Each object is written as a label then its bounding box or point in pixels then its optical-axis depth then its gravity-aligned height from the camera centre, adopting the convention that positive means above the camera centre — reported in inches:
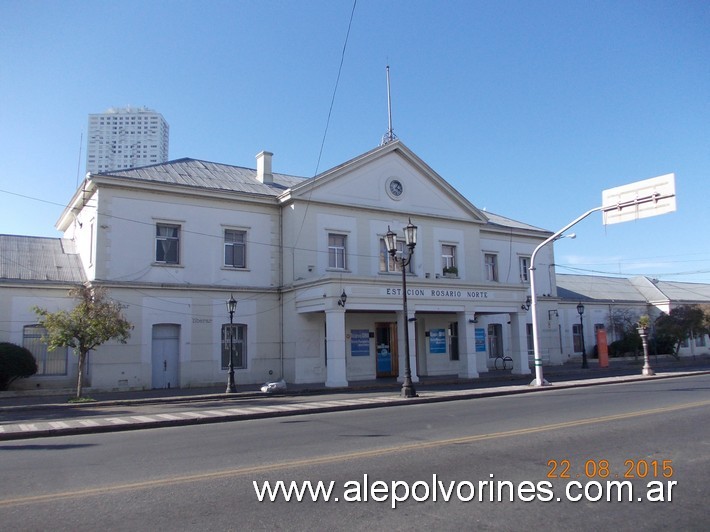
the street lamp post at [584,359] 1355.8 -43.1
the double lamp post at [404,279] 763.7 +87.0
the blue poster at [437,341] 1204.5 +5.0
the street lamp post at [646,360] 1075.9 -39.8
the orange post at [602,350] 1418.6 -24.8
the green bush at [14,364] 831.1 -13.9
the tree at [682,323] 1637.6 +40.5
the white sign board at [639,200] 674.8 +164.4
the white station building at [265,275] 935.7 +126.7
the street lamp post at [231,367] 864.4 -26.9
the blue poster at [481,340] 1295.5 +5.2
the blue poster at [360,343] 1093.8 +4.7
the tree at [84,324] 759.1 +35.5
